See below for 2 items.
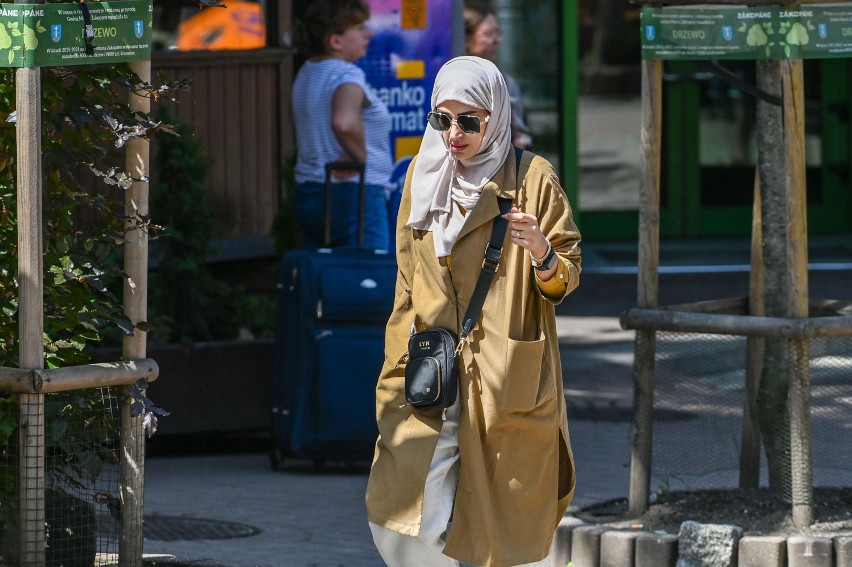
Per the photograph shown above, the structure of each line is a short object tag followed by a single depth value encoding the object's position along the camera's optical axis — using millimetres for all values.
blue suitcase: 13914
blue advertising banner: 17375
